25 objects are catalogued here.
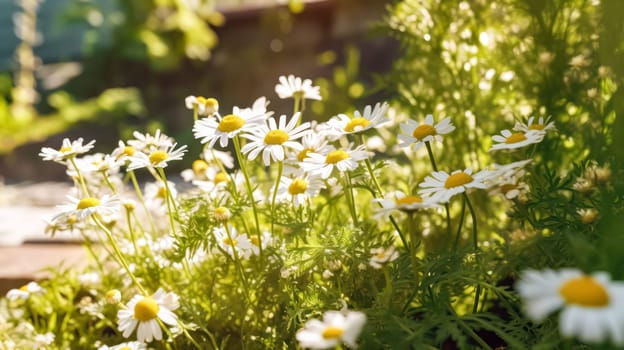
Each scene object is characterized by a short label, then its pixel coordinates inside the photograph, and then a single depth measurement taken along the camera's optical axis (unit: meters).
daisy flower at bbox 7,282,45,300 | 0.69
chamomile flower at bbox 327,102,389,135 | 0.60
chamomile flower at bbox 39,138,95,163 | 0.62
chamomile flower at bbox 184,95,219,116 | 0.63
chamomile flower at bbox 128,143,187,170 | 0.60
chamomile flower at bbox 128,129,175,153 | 0.64
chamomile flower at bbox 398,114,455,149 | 0.60
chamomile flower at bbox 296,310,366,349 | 0.47
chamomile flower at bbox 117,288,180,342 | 0.56
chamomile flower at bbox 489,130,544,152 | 0.56
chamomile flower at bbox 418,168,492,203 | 0.55
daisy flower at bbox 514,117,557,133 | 0.59
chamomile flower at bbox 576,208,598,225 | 0.57
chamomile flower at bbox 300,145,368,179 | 0.57
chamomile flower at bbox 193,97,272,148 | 0.59
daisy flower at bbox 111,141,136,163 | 0.64
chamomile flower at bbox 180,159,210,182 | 0.69
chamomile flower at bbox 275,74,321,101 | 0.67
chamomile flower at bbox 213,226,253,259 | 0.63
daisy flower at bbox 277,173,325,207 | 0.62
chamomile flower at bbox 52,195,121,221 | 0.60
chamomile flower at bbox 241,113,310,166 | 0.59
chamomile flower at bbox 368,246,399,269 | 0.54
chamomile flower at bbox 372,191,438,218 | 0.52
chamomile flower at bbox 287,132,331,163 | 0.62
